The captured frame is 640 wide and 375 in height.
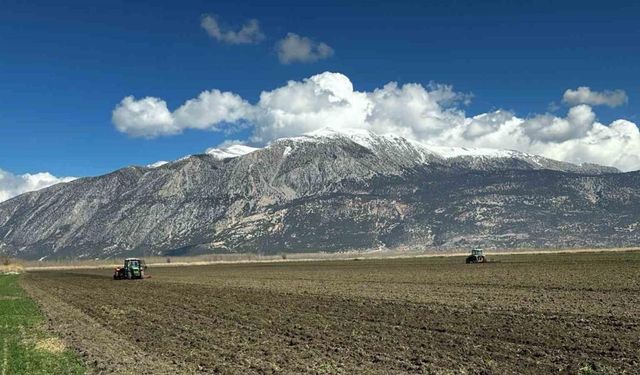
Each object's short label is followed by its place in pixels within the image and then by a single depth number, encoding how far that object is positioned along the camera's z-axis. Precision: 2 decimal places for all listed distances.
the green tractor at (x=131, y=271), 90.94
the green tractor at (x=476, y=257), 113.25
